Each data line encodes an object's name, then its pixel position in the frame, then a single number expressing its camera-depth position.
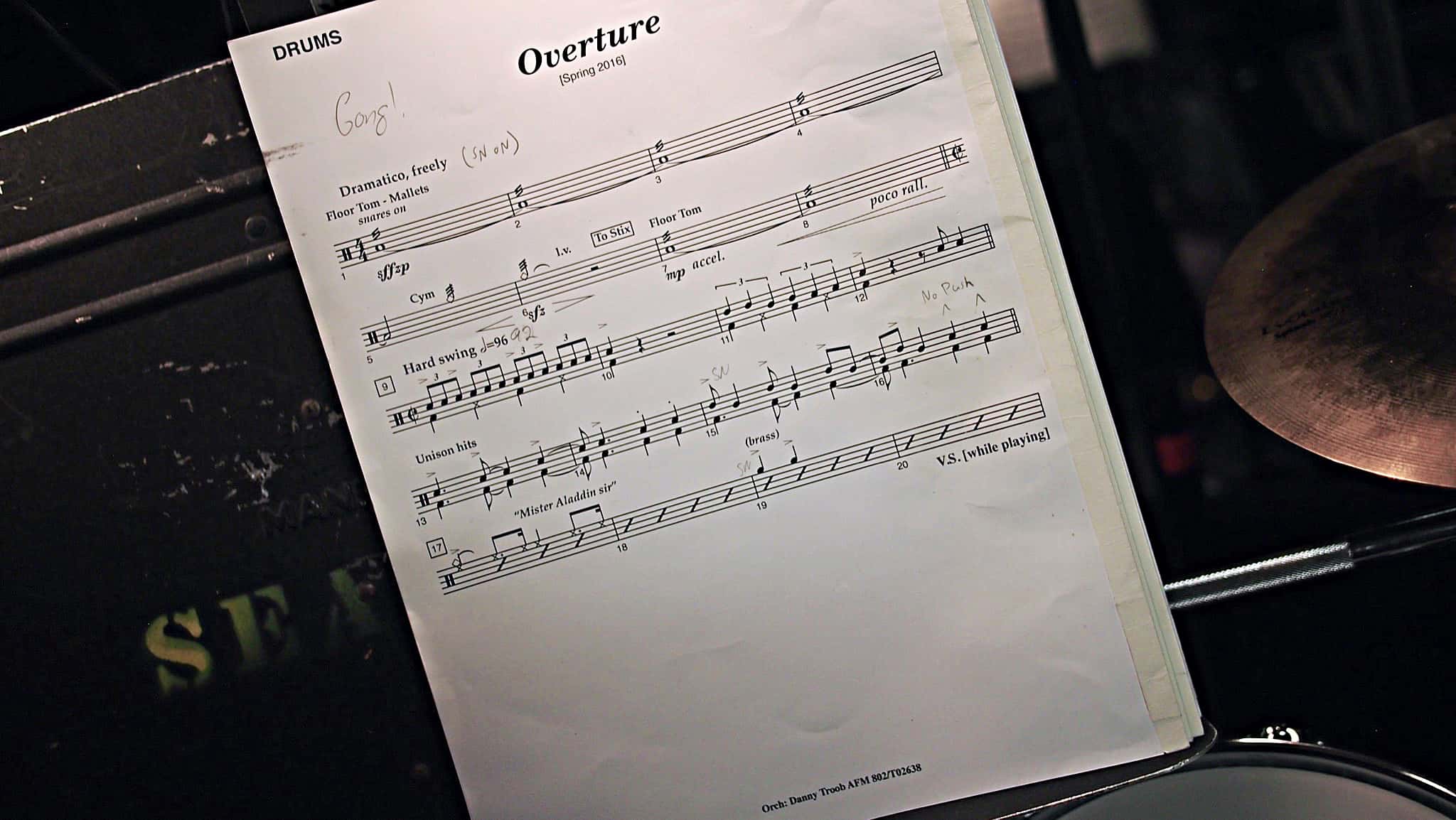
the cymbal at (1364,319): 0.71
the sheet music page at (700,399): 0.68
